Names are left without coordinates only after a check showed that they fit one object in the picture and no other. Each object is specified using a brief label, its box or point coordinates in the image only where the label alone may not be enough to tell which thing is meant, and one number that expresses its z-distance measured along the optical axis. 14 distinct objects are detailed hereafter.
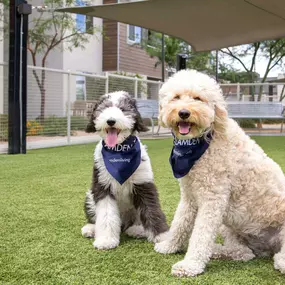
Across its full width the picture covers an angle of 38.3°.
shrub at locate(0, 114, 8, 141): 7.97
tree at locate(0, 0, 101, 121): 13.28
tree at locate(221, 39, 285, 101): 22.59
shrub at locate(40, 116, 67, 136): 9.09
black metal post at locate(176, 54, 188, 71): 10.92
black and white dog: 2.65
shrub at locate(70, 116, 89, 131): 9.56
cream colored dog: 2.15
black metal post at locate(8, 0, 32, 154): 7.21
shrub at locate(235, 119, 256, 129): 13.21
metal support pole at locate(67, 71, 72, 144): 9.40
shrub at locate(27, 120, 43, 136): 8.62
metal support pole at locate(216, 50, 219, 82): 25.03
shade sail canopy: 7.55
